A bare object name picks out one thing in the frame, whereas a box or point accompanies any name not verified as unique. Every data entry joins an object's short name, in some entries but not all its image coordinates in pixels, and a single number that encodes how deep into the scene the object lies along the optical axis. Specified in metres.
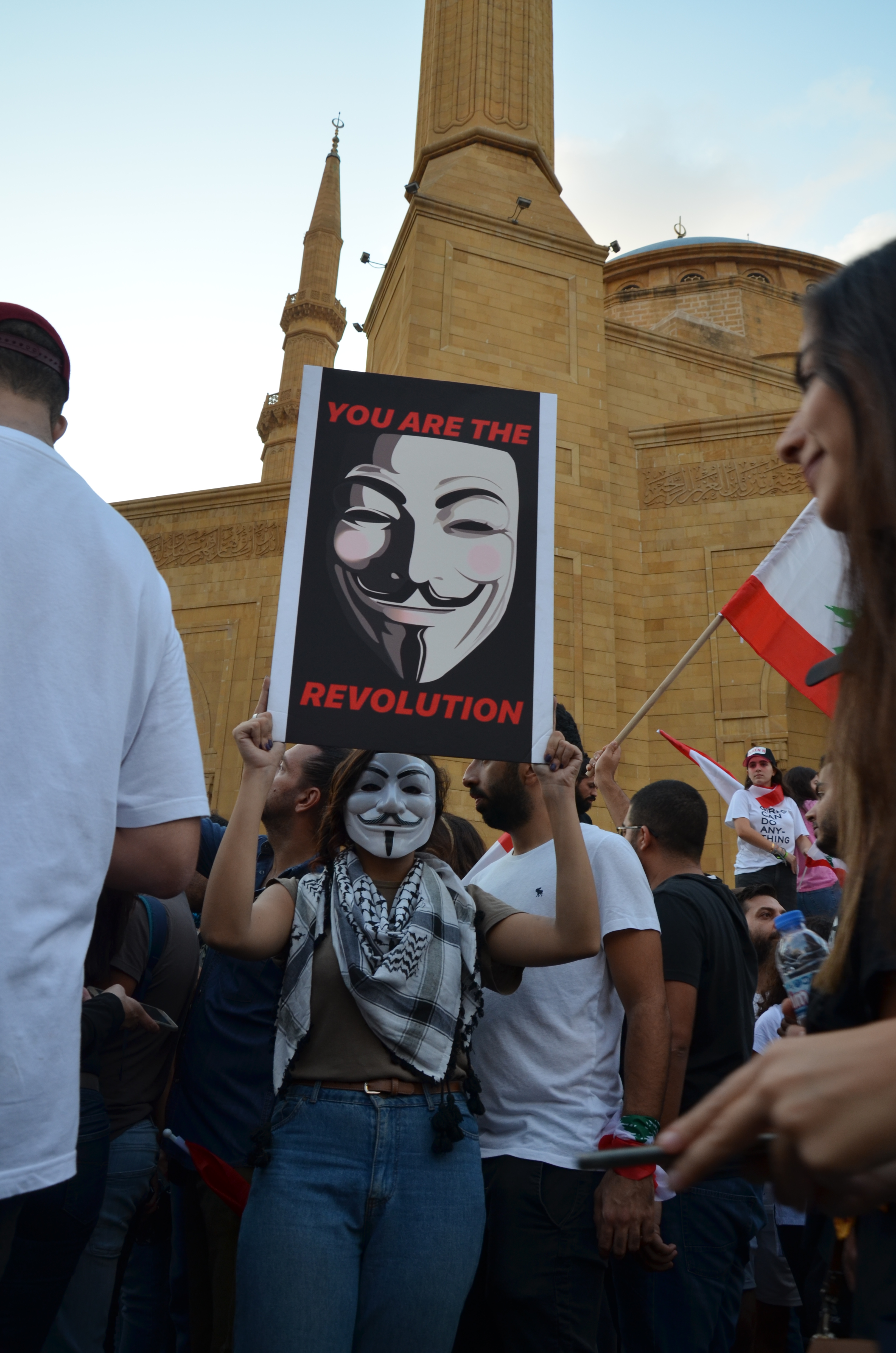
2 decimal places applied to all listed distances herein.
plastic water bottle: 1.50
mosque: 13.79
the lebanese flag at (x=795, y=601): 4.61
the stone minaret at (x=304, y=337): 30.92
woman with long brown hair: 0.76
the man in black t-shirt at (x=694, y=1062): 2.65
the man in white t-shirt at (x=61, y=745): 1.36
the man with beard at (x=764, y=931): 4.32
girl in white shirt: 6.78
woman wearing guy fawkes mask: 1.93
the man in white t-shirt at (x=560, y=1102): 2.33
